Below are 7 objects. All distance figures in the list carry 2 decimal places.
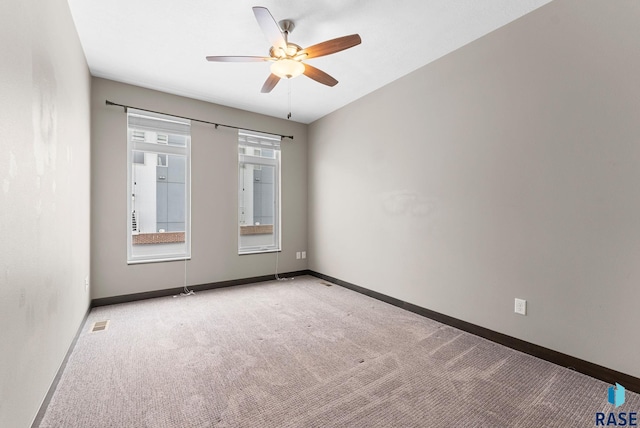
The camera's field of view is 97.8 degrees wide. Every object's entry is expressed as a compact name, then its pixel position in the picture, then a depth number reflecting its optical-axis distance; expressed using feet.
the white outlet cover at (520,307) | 7.49
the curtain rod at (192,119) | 11.12
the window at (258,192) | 14.61
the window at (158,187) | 11.86
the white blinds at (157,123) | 11.76
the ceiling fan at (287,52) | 6.51
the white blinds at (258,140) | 14.49
